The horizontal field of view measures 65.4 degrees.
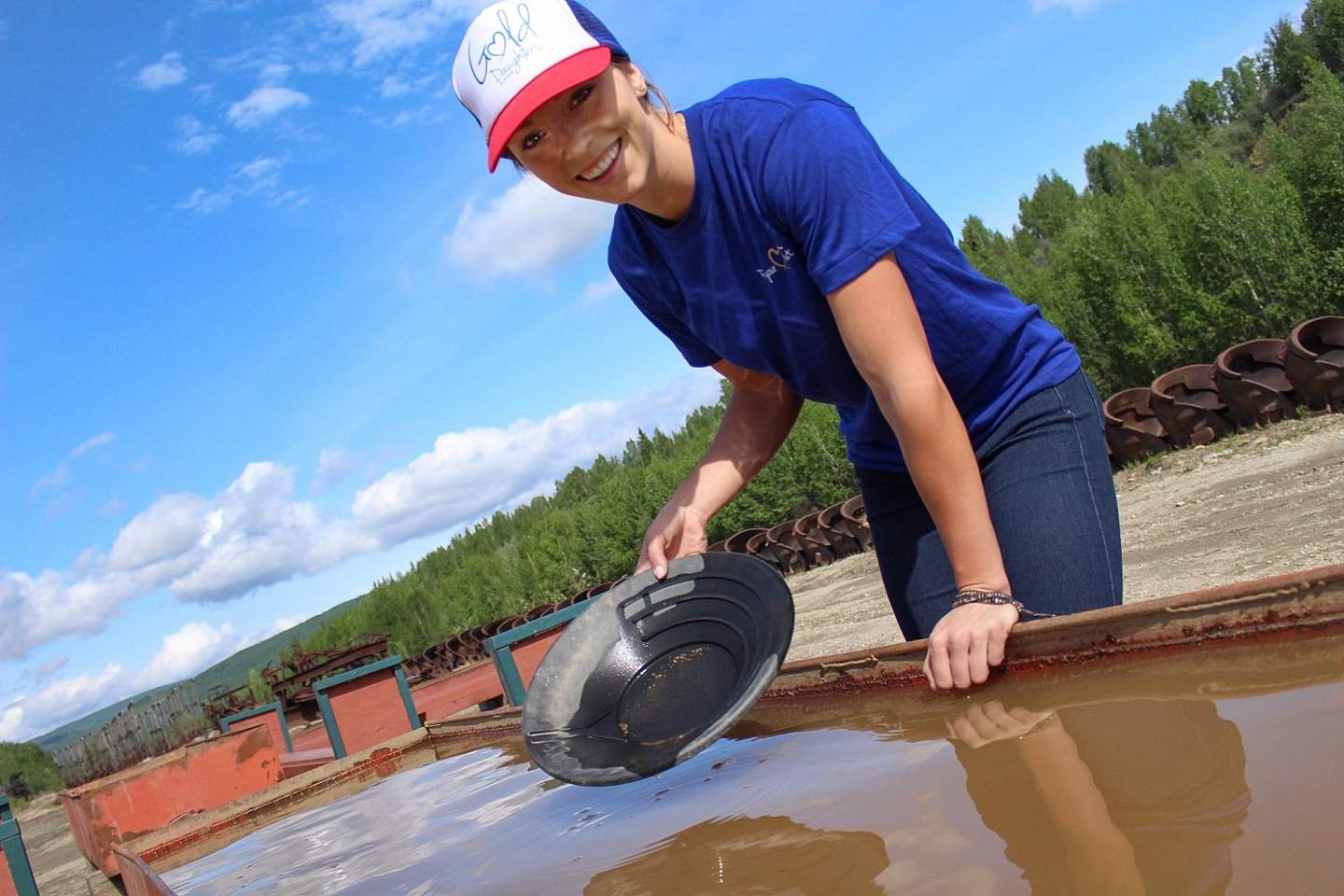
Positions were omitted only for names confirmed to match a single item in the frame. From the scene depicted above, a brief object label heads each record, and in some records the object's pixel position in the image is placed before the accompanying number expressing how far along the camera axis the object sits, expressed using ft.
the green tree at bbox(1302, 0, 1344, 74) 182.60
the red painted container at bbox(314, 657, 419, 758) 21.47
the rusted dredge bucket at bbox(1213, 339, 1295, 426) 38.22
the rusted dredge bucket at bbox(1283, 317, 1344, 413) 35.03
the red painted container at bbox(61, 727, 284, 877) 20.76
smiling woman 4.91
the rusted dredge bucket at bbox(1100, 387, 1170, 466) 43.14
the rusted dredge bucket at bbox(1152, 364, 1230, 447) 41.32
